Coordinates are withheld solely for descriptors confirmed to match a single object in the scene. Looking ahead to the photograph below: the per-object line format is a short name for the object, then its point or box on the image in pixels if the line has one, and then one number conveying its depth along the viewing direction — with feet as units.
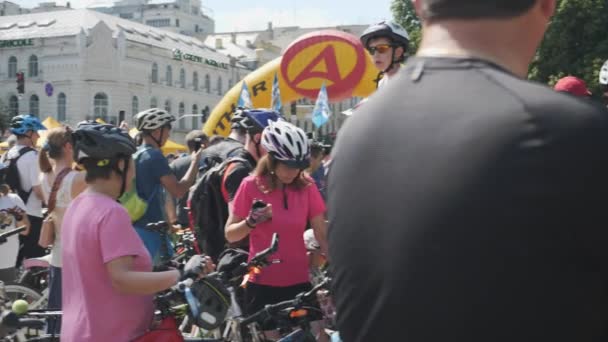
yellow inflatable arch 58.90
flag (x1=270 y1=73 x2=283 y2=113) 59.47
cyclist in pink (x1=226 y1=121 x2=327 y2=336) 16.85
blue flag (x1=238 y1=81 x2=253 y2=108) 60.07
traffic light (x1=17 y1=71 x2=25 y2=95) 115.03
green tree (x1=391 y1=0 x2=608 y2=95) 109.91
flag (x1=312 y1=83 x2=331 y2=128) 57.36
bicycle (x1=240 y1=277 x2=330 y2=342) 15.16
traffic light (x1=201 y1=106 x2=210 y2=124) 287.73
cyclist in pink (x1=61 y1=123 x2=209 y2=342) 12.23
